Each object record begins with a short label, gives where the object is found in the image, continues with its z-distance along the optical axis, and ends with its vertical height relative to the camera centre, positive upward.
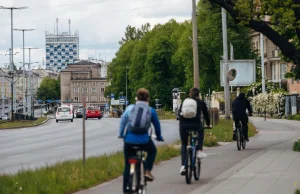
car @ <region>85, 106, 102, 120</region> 82.04 -0.82
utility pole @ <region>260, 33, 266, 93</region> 71.38 +2.54
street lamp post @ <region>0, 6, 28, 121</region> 85.56 +11.15
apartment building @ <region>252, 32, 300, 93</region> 93.88 +5.28
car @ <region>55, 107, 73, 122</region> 71.88 -0.80
